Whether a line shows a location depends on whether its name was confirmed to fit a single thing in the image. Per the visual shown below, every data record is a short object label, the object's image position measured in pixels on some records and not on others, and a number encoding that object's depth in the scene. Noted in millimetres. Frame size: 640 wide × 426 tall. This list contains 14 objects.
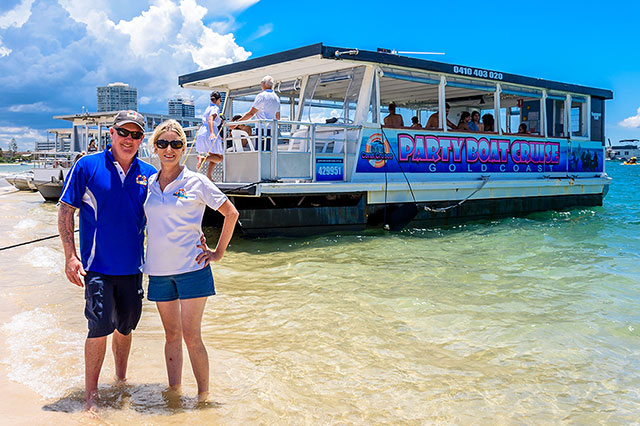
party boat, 9352
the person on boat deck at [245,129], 10516
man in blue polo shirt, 3250
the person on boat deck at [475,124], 12342
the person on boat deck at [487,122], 12898
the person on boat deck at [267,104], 9000
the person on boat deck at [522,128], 13841
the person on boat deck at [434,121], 11646
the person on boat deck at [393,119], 10833
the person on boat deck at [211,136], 9125
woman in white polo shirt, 3303
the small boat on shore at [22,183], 25466
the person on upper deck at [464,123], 12133
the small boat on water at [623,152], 145250
